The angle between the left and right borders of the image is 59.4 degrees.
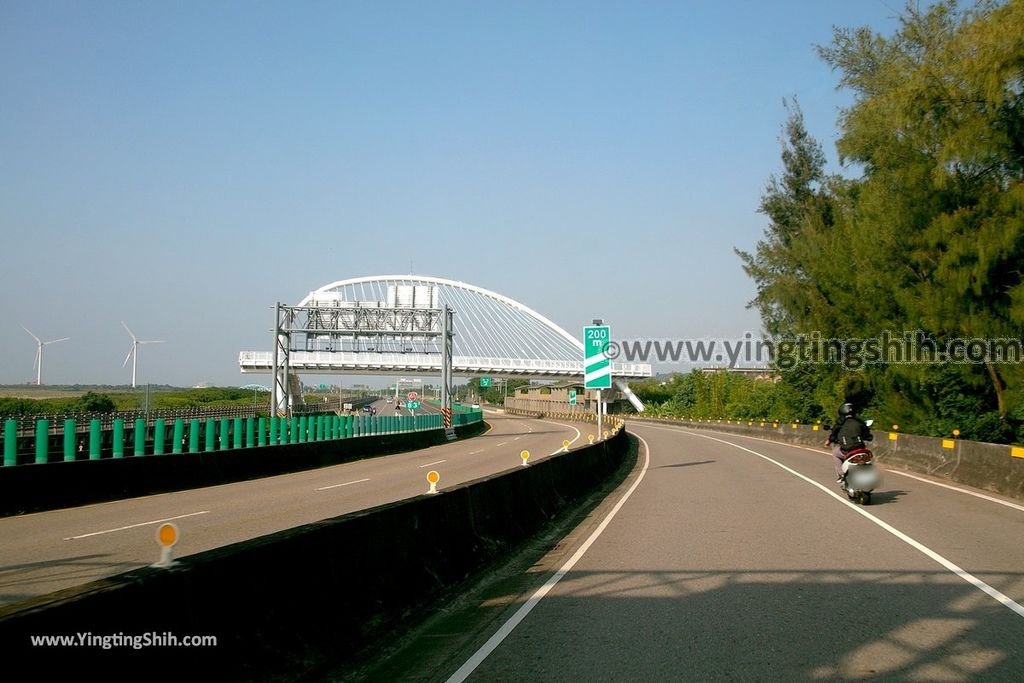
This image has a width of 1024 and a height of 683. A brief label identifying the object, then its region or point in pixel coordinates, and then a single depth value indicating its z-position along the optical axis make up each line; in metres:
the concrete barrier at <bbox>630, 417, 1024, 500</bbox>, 18.48
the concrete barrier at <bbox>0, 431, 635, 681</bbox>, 4.19
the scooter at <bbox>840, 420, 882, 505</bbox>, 16.44
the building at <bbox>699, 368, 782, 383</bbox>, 79.43
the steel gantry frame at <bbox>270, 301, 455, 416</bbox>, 52.75
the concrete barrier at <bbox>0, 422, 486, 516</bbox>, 17.11
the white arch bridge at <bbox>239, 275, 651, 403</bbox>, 54.00
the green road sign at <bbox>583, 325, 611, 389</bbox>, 26.62
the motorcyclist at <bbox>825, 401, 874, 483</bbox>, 16.73
